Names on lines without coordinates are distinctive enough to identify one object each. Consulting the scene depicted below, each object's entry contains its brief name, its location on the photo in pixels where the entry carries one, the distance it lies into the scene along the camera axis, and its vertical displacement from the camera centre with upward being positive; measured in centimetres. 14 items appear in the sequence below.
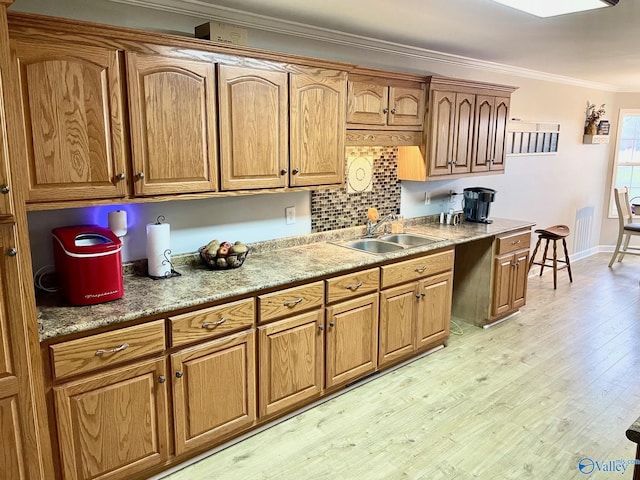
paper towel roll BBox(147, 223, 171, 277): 248 -51
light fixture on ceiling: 234 +73
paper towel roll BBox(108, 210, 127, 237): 240 -35
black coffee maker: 427 -45
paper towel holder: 253 -64
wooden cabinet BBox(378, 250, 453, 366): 317 -108
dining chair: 606 -85
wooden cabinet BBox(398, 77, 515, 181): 368 +17
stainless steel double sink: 352 -67
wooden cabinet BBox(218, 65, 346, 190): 253 +14
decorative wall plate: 358 -16
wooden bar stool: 525 -92
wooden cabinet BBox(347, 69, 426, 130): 315 +35
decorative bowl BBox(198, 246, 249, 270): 269 -61
